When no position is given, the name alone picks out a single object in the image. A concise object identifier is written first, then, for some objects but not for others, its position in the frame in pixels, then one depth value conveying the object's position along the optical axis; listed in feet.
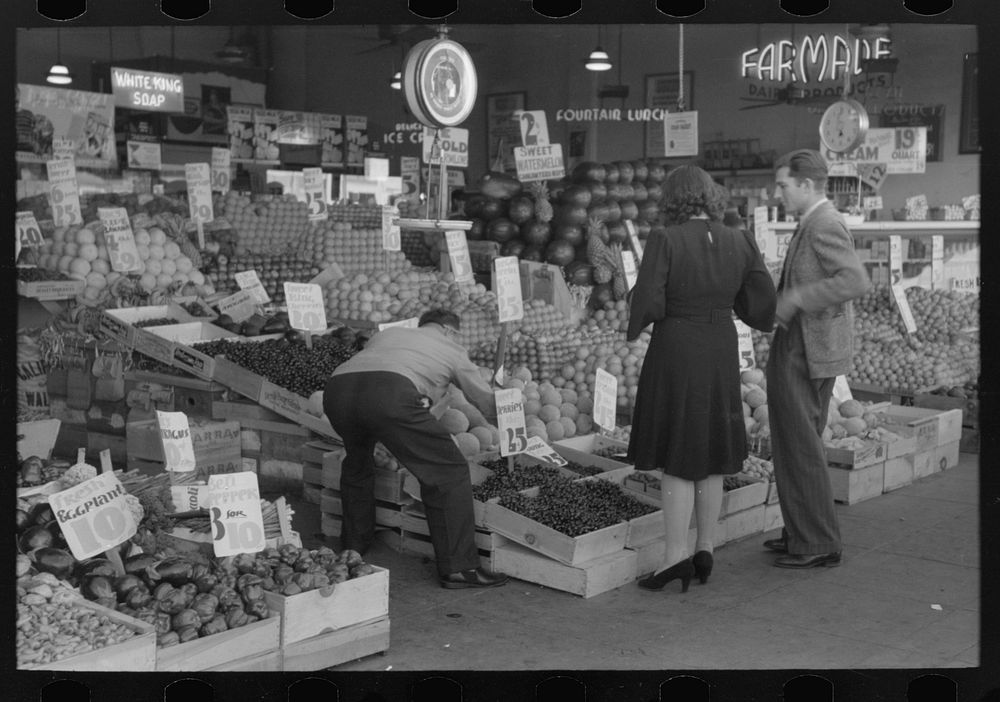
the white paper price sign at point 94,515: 12.89
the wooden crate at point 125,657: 11.46
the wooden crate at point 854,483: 21.20
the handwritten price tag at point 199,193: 29.73
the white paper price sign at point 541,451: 18.20
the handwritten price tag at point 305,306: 21.42
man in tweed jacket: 16.63
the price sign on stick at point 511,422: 17.03
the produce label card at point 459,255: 25.34
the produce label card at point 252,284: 26.11
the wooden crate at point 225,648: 11.98
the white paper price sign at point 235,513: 13.35
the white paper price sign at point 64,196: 27.45
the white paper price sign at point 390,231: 28.50
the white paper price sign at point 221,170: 36.55
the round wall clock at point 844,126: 33.99
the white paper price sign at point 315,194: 34.17
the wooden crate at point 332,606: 12.82
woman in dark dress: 15.79
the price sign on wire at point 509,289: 19.72
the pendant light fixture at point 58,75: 48.80
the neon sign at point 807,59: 33.42
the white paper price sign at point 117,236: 26.27
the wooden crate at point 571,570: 15.94
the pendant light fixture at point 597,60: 46.88
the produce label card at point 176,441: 14.56
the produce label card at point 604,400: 18.38
